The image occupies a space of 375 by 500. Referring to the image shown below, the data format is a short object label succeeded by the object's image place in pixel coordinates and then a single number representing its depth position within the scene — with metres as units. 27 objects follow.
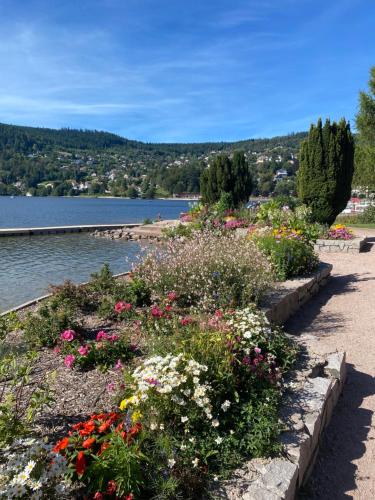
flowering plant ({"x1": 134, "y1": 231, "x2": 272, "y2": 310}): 4.85
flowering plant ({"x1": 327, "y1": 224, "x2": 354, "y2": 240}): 11.75
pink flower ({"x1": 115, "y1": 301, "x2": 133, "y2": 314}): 4.74
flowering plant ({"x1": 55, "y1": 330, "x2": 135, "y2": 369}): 3.55
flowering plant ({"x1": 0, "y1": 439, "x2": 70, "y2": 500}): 1.68
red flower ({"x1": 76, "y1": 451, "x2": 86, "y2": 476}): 1.93
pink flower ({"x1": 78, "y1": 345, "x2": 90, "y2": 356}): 3.51
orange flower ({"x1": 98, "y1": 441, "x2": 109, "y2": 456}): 2.07
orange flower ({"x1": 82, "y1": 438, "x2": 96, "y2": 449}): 2.06
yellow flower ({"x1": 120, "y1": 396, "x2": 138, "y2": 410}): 2.45
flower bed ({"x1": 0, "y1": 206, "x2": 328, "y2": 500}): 2.08
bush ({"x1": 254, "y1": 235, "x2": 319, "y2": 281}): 6.66
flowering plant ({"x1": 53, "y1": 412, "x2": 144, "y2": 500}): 1.94
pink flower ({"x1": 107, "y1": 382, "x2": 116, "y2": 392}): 3.08
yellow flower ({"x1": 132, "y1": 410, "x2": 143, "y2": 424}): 2.41
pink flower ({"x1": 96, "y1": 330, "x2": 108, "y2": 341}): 3.81
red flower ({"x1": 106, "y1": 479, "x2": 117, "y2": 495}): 1.95
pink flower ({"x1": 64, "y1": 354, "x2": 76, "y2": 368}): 3.45
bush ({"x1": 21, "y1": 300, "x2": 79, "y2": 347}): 4.16
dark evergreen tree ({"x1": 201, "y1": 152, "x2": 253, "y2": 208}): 23.45
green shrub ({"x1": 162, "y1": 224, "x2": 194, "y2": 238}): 14.10
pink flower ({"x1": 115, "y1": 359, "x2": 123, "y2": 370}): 3.32
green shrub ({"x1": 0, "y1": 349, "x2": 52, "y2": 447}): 2.16
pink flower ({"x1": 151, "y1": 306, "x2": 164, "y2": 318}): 4.32
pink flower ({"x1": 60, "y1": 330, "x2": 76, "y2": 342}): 3.90
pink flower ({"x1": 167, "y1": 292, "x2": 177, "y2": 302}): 4.89
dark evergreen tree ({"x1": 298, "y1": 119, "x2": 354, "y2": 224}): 13.09
